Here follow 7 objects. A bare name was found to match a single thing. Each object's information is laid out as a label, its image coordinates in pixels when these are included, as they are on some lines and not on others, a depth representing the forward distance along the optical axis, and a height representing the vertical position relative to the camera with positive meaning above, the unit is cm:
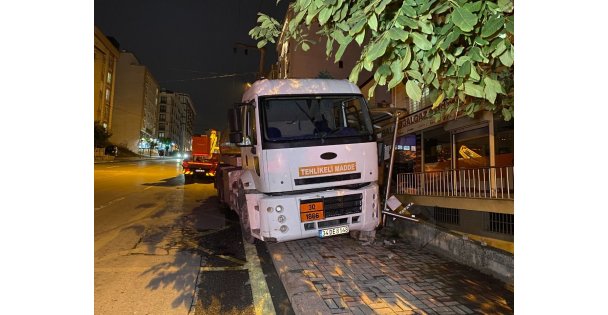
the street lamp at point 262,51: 1989 +728
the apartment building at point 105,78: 5516 +1480
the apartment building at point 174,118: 10844 +1596
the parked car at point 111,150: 5011 +219
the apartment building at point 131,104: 7050 +1287
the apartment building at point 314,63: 3334 +1044
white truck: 582 +8
